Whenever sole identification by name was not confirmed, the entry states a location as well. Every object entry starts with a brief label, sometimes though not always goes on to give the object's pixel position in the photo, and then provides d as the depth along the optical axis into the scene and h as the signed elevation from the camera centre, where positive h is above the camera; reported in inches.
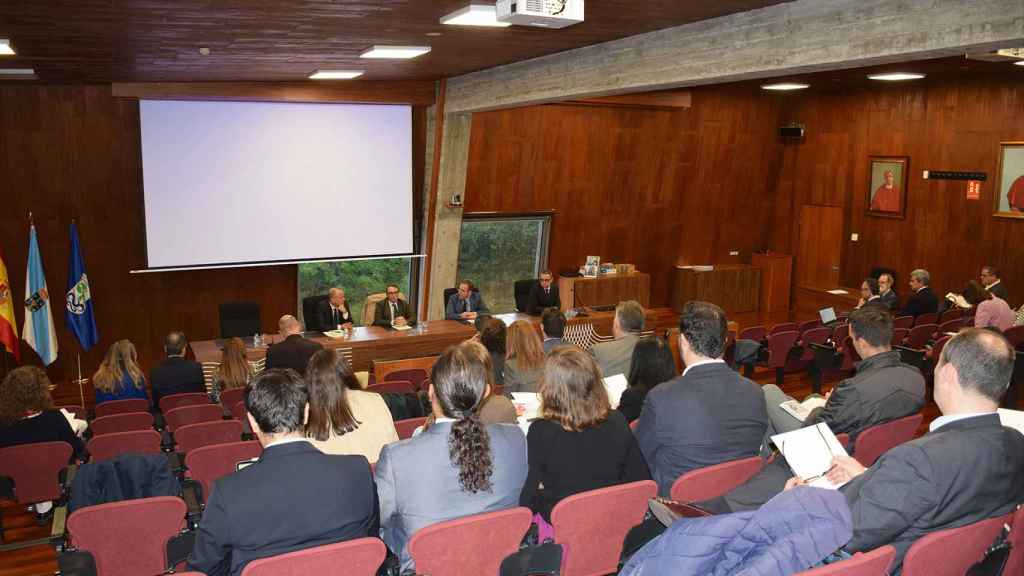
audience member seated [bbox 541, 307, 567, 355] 254.8 -40.1
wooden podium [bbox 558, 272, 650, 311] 520.7 -61.5
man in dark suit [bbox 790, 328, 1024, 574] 112.3 -36.4
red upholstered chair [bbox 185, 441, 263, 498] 191.9 -61.8
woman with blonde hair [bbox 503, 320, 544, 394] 230.1 -45.8
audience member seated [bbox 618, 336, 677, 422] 209.6 -42.4
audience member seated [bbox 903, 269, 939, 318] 427.5 -52.2
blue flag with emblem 377.4 -52.3
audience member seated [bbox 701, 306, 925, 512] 180.5 -42.1
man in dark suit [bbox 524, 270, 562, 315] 435.5 -53.9
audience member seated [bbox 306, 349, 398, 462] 167.3 -45.8
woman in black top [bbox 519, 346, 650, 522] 143.7 -42.5
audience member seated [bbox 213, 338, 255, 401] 288.8 -62.1
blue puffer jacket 85.5 -35.1
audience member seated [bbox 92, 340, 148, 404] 278.5 -61.8
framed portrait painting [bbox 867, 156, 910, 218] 564.4 +4.7
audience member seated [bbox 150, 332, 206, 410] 287.1 -63.2
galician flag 365.1 -54.9
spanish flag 340.5 -54.1
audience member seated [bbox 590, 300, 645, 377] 227.3 -40.9
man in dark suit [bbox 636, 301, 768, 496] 155.9 -40.5
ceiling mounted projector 193.9 +40.8
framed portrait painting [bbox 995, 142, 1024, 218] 498.6 +7.3
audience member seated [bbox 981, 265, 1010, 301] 426.0 -44.1
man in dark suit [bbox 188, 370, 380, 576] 115.9 -42.8
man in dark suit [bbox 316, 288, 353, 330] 389.6 -57.4
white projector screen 403.2 +2.4
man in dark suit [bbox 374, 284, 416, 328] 404.5 -59.2
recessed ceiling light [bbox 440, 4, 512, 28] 212.8 +44.5
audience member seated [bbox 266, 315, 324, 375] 284.7 -54.9
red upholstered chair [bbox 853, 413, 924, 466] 174.1 -50.6
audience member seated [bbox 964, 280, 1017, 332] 373.1 -52.1
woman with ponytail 131.6 -42.4
